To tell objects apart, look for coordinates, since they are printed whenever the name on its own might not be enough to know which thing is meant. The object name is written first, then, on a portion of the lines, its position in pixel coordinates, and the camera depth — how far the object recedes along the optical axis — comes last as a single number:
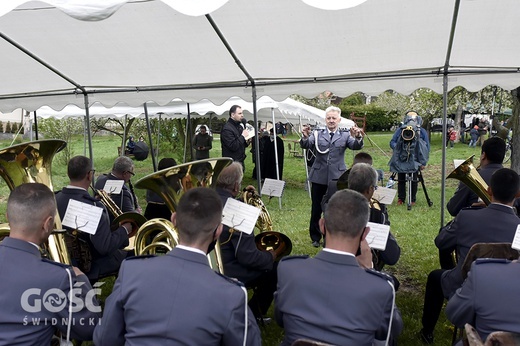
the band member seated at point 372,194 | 3.57
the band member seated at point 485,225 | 3.22
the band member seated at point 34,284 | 2.22
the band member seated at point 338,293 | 2.20
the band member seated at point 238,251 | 3.62
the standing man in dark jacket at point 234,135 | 9.86
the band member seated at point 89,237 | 3.75
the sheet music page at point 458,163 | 4.07
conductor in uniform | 6.65
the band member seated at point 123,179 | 5.32
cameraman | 9.38
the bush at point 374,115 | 37.56
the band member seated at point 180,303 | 2.01
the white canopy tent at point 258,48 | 3.85
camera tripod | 9.49
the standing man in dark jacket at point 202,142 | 13.40
